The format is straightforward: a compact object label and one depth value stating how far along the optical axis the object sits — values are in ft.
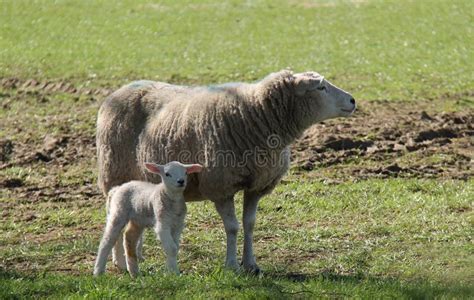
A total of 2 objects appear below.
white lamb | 60.64
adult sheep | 65.87
